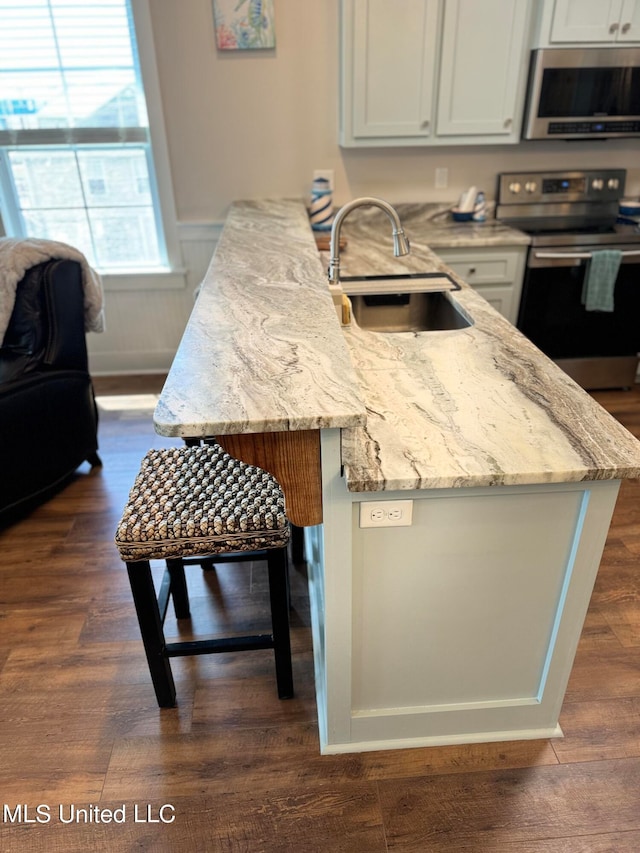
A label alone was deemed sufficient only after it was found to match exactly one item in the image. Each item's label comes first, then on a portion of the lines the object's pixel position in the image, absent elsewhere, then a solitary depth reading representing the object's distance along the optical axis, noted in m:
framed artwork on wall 2.99
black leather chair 2.34
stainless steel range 3.04
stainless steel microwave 2.89
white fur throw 2.39
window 3.03
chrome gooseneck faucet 1.61
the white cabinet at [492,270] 3.08
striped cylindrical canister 3.14
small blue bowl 3.38
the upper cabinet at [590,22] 2.79
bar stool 1.44
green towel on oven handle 3.01
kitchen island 1.15
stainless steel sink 2.28
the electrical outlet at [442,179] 3.40
